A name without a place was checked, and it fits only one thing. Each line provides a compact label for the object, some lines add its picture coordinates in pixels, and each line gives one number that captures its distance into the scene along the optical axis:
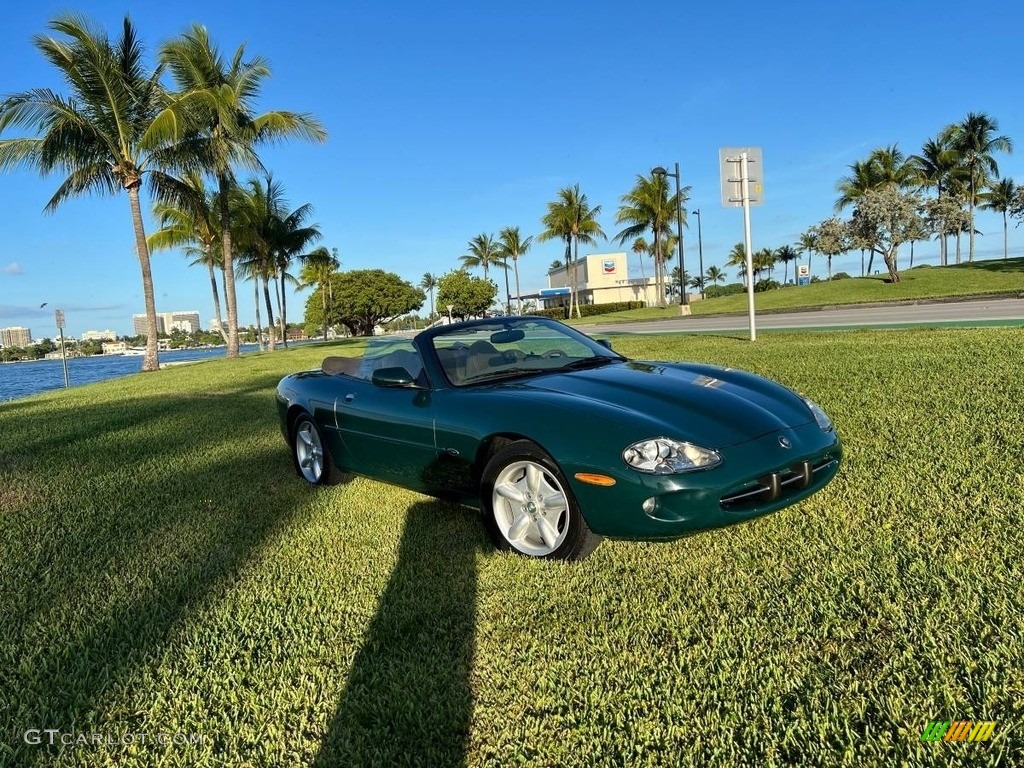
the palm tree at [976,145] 44.75
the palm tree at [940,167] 46.50
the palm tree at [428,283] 102.89
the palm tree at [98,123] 18.78
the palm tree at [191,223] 23.69
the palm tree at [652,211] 48.41
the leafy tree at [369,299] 67.12
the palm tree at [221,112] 21.67
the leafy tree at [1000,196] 53.91
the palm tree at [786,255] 100.27
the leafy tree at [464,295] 75.00
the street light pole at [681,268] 33.99
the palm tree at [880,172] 47.12
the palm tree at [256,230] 32.12
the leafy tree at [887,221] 35.75
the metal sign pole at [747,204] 10.95
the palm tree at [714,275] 129.12
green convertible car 2.66
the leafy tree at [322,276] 60.59
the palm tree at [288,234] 35.88
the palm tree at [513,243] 68.50
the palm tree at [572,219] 52.72
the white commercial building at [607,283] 76.81
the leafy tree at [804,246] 84.31
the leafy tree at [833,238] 39.33
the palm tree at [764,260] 99.38
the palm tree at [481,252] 78.62
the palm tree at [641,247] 68.51
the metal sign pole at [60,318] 24.05
